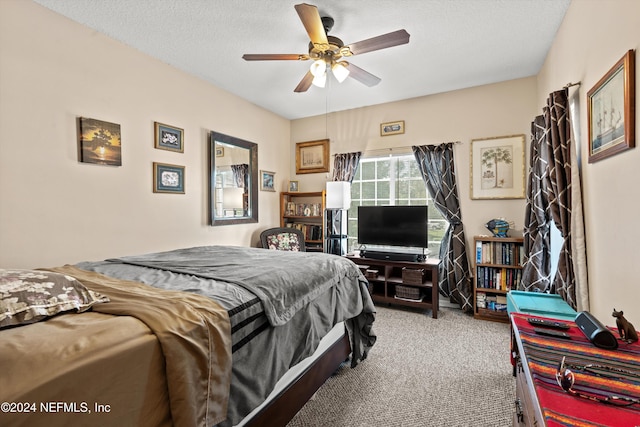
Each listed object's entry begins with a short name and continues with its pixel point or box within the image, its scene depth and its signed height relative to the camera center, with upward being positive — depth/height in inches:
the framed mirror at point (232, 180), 138.7 +17.3
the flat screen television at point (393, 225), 144.6 -6.3
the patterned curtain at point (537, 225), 103.1 -5.0
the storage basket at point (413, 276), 138.3 -29.5
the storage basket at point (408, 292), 139.3 -37.8
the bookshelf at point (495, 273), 127.7 -26.8
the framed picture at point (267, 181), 169.8 +19.6
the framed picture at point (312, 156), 180.5 +35.9
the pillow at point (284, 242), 159.8 -15.3
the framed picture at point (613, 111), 51.3 +20.1
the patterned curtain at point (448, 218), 141.3 -2.6
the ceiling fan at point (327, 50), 77.3 +48.8
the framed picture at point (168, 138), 115.6 +31.2
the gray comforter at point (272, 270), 58.5 -13.2
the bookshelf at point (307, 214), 174.7 -0.2
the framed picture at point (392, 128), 159.5 +46.6
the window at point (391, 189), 156.9 +13.6
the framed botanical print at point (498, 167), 134.0 +20.9
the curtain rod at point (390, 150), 158.6 +34.6
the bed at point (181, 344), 29.0 -16.5
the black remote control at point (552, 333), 43.6 -18.3
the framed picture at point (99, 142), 93.0 +24.1
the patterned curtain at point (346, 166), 170.1 +27.8
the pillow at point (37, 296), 37.5 -11.4
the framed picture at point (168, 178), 115.1 +14.8
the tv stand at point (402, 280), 136.0 -32.7
